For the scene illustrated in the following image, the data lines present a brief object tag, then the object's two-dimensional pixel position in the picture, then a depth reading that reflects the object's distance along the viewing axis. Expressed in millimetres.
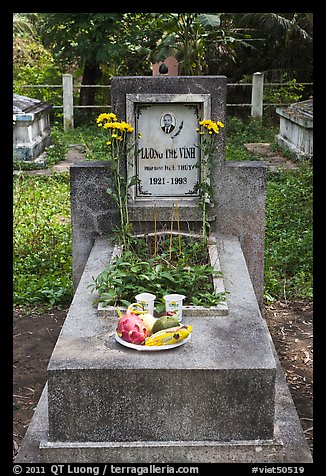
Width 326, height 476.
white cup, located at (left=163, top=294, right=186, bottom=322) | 3869
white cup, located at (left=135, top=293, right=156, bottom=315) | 3910
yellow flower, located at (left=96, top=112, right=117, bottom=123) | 4902
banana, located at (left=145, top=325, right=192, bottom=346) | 3520
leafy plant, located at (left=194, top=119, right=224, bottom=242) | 4977
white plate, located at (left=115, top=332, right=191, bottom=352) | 3488
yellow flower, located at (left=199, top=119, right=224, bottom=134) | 4938
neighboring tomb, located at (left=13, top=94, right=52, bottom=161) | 11016
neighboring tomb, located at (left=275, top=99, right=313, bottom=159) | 10828
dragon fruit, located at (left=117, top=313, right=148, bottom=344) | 3541
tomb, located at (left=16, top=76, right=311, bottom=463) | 3359
